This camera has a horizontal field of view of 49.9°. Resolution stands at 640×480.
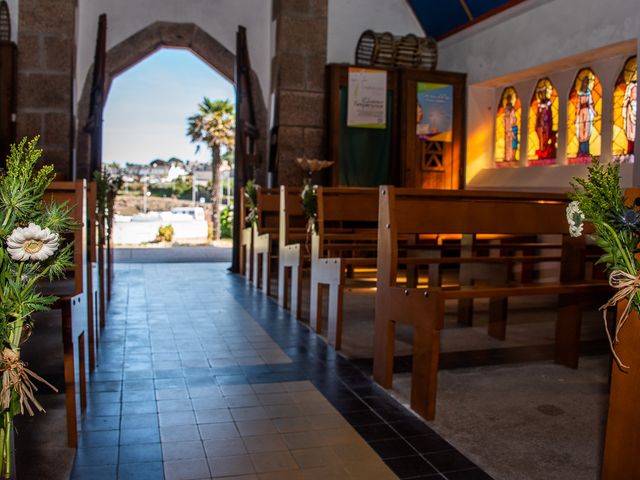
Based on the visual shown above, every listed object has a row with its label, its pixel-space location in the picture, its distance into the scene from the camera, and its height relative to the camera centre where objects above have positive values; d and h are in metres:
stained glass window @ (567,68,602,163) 7.34 +1.03
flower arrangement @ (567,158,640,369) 1.67 -0.03
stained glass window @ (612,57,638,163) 6.79 +1.01
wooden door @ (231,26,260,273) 8.41 +0.95
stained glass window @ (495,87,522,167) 8.70 +1.04
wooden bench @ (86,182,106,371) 3.77 -0.55
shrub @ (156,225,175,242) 19.20 -0.92
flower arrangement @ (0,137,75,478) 1.41 -0.13
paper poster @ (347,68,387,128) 8.55 +1.34
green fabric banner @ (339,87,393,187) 8.60 +0.67
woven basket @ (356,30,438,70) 8.73 +2.00
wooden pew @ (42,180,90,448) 2.58 -0.49
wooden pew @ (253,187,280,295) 6.48 -0.34
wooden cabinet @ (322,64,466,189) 8.54 +0.83
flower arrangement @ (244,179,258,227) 7.12 +0.03
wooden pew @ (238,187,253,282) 7.49 -0.47
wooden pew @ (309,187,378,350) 4.25 -0.33
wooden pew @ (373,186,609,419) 3.03 -0.35
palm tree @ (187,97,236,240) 23.31 +2.60
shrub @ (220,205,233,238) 18.45 -0.57
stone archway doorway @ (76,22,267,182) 9.12 +2.04
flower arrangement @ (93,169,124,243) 5.59 +0.06
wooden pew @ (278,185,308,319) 5.24 -0.39
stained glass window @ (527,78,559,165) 8.03 +1.02
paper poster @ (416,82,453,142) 8.81 +1.24
